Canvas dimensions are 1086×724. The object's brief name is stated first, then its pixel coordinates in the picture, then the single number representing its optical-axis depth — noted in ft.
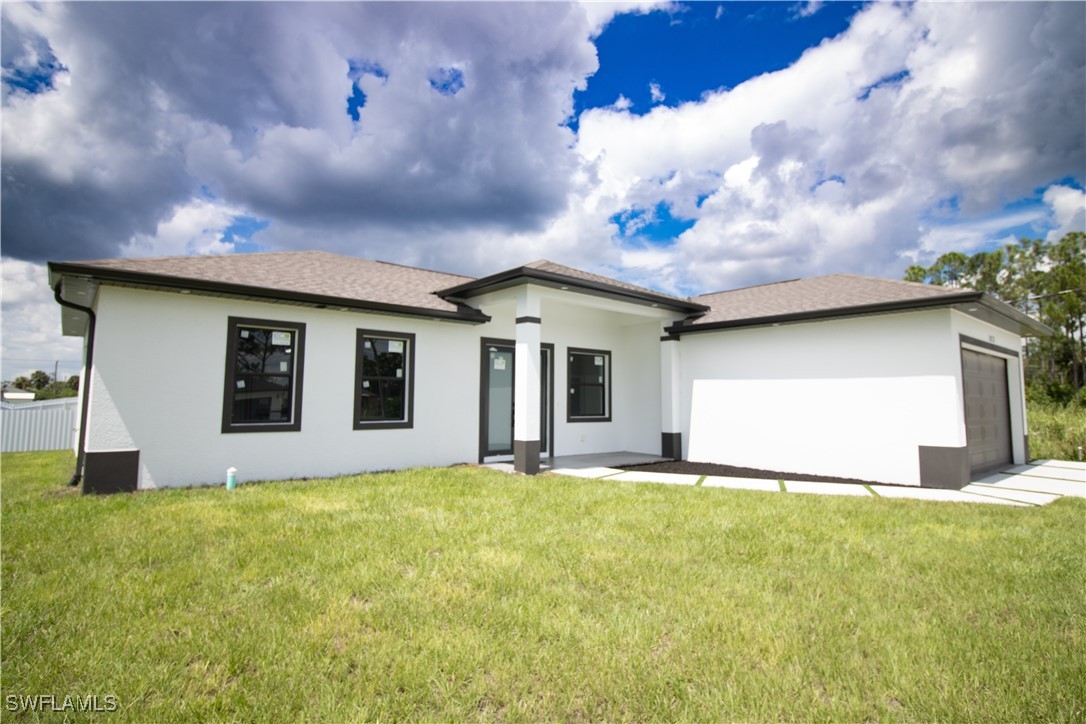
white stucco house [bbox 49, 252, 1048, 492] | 22.61
